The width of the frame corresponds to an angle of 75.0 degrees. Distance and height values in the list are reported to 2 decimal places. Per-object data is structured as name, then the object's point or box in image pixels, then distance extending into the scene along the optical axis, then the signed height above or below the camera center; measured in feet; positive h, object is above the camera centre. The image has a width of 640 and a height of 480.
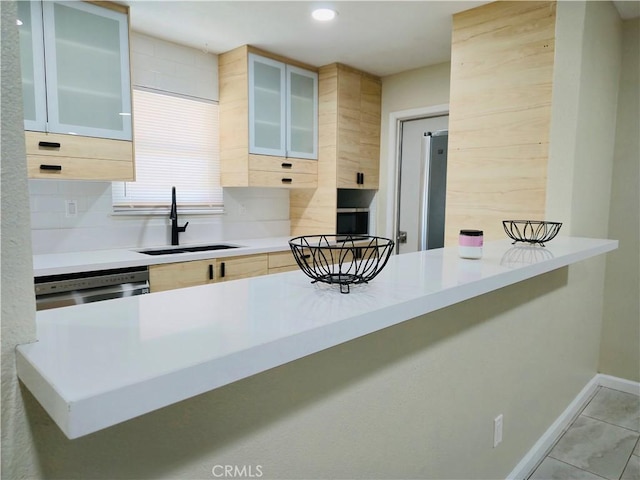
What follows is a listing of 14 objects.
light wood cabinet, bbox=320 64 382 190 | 12.50 +2.43
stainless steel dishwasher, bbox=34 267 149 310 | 7.16 -1.60
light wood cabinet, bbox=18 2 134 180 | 7.69 +2.17
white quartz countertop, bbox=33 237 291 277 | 7.44 -1.18
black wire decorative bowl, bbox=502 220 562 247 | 6.50 -0.46
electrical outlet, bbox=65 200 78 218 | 9.21 -0.20
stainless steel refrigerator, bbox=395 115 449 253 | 13.26 +0.70
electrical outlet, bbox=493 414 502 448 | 5.88 -3.20
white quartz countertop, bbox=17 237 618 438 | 1.65 -0.72
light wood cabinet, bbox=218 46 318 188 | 11.16 +2.35
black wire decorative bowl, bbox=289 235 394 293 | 3.40 -0.60
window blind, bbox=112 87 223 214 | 10.39 +1.18
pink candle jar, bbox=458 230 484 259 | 5.00 -0.48
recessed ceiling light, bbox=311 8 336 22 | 8.89 +4.09
